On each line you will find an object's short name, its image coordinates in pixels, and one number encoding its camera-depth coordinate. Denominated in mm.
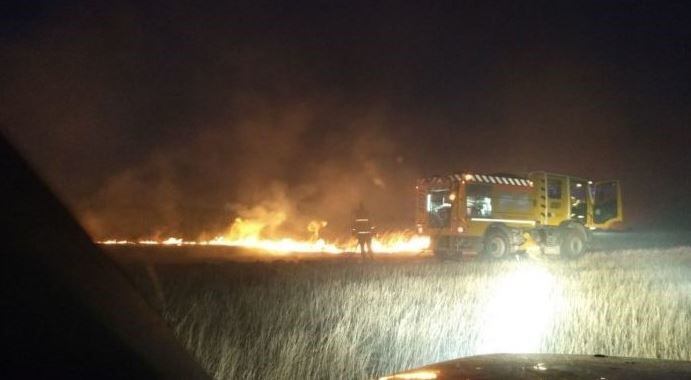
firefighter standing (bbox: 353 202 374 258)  22781
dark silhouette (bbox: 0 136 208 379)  2070
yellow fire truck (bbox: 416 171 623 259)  24719
